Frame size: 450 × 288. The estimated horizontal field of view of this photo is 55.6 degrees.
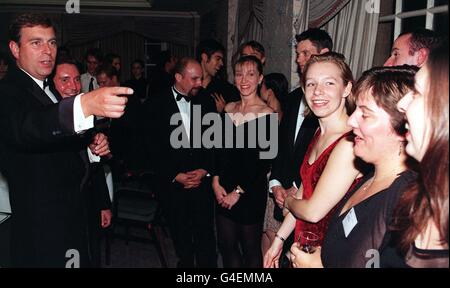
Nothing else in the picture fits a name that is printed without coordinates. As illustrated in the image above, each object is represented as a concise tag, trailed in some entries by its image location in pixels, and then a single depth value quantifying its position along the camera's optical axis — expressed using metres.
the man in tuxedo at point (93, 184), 2.44
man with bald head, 3.11
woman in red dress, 1.71
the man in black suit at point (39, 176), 1.90
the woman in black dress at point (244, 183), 2.91
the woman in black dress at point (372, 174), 1.26
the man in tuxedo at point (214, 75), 3.99
